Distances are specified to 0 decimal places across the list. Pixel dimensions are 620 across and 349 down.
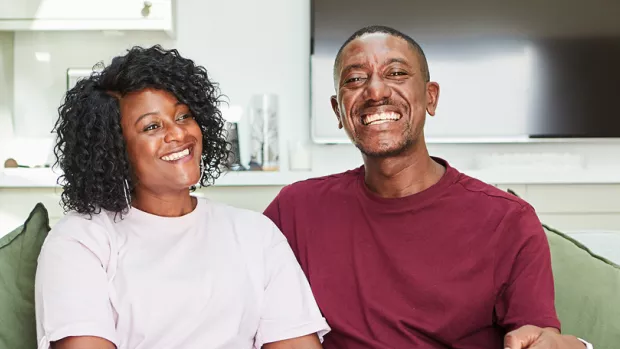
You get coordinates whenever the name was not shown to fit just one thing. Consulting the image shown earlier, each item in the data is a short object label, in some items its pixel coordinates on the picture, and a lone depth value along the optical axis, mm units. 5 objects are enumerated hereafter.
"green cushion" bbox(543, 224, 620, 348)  1397
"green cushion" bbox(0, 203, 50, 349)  1277
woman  1254
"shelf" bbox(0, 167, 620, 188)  2908
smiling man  1359
